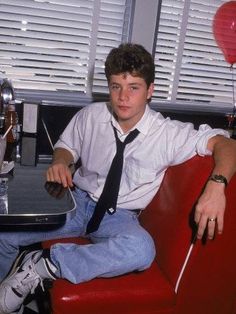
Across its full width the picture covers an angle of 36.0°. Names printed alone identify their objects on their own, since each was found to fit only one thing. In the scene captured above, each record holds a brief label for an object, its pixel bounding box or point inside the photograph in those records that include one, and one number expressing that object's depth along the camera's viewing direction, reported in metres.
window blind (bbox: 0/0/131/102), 2.18
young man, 1.24
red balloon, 2.36
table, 1.03
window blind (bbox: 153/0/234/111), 2.44
